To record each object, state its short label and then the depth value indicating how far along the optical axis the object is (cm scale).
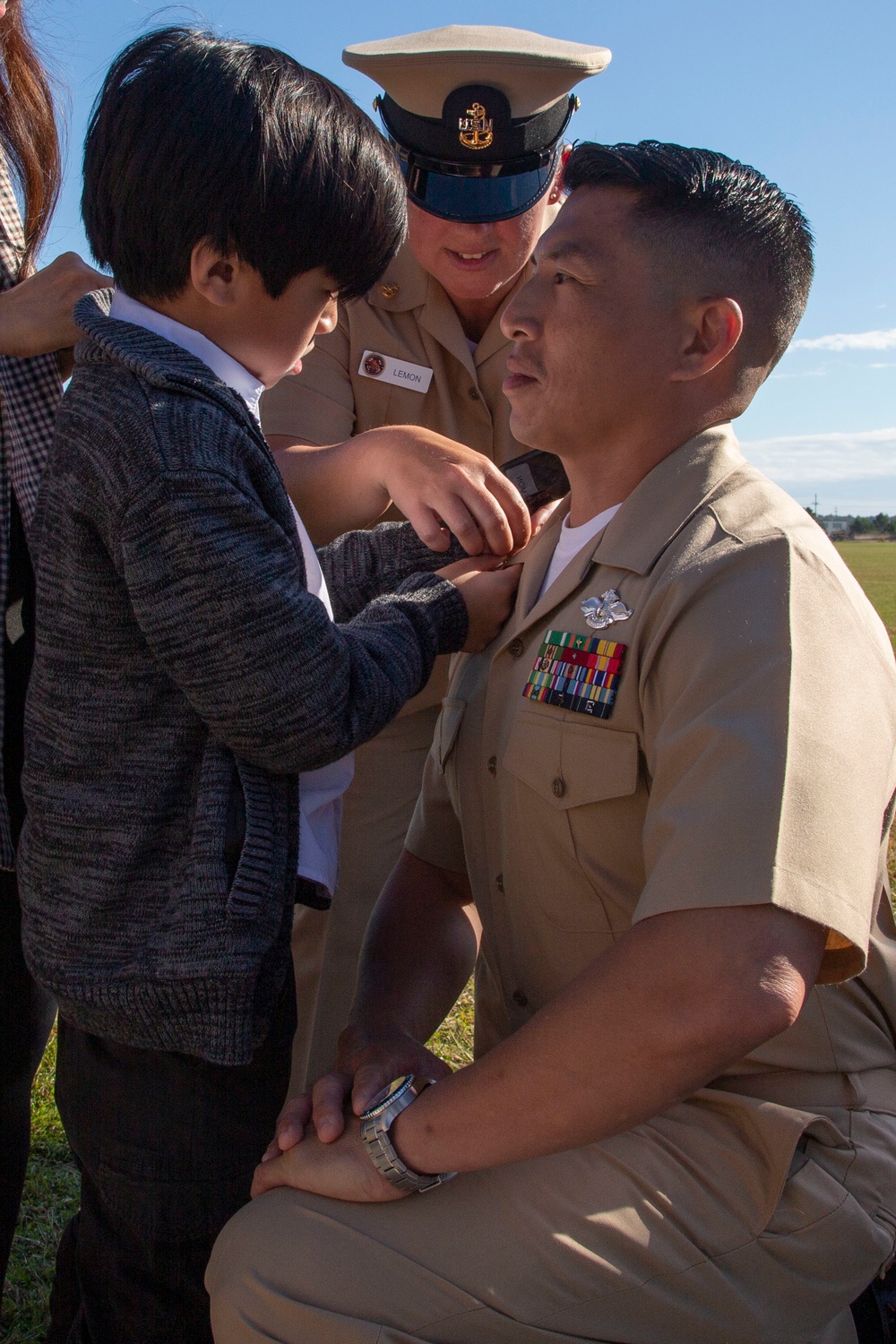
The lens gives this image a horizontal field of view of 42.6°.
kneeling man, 145
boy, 158
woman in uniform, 286
